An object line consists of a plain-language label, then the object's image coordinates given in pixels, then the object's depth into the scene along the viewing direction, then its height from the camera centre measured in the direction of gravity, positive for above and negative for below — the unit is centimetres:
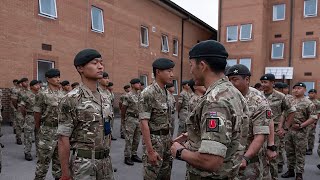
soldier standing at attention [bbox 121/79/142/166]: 799 -127
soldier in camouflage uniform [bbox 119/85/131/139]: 1176 -199
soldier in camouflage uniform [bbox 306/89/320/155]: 972 -157
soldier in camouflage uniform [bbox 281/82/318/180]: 670 -121
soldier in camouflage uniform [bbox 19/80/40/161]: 789 -103
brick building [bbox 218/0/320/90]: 2288 +358
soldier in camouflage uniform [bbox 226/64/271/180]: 361 -44
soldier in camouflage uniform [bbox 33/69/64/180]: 534 -79
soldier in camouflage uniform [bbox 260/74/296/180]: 600 -49
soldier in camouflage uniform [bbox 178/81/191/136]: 1037 -84
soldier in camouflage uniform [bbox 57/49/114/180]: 310 -52
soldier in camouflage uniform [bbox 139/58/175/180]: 412 -57
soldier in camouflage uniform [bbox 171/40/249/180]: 203 -29
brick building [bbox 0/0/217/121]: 1192 +234
